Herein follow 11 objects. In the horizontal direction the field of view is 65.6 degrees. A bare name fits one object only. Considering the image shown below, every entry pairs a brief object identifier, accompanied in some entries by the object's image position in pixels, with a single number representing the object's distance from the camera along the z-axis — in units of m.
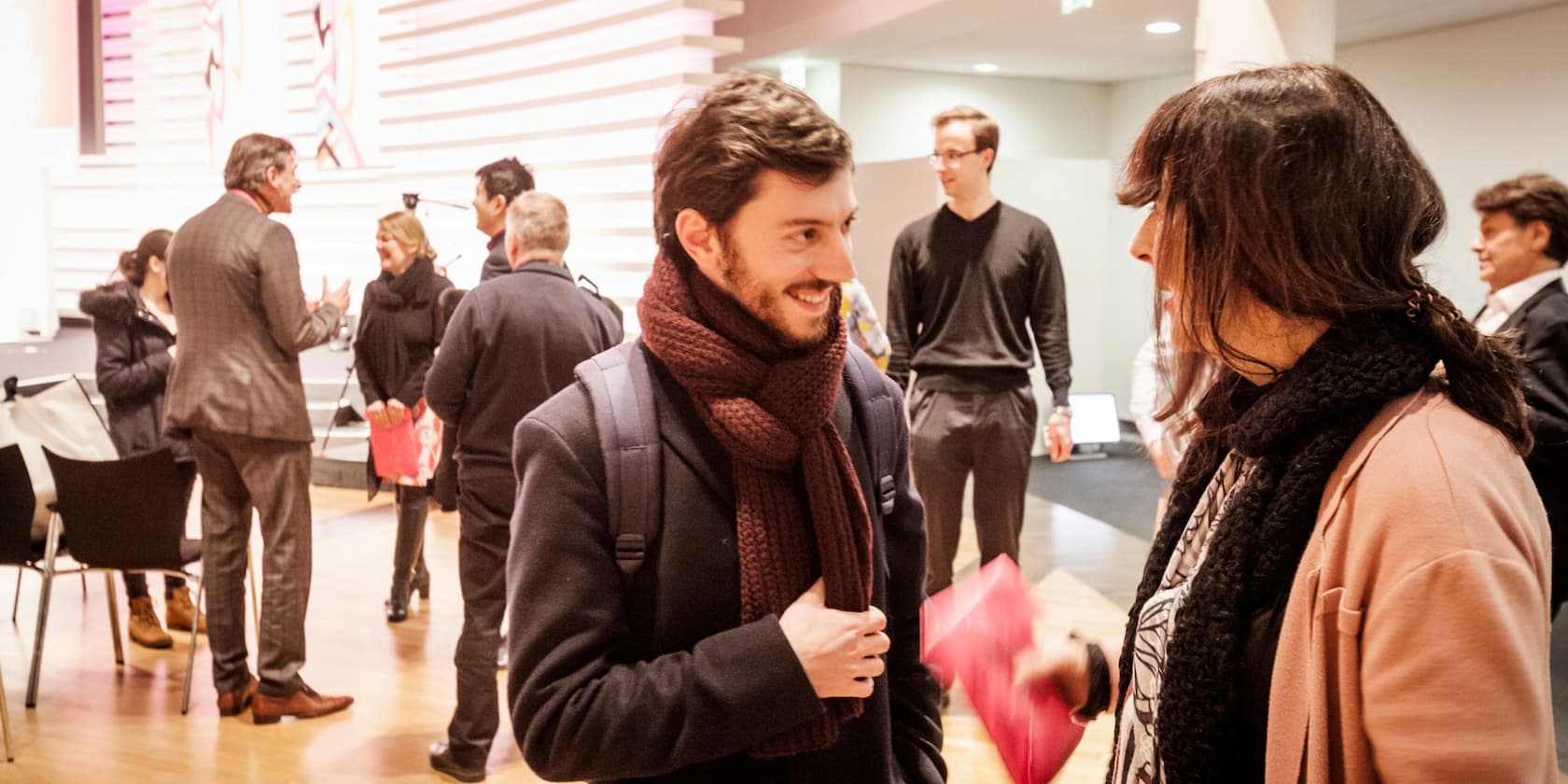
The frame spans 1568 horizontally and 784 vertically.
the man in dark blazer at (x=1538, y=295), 3.79
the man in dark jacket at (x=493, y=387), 3.69
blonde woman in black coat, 5.36
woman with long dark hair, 1.01
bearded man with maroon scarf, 1.33
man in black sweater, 4.20
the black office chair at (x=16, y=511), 4.35
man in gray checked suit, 4.04
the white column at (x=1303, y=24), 4.91
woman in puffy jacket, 5.12
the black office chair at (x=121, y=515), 4.27
